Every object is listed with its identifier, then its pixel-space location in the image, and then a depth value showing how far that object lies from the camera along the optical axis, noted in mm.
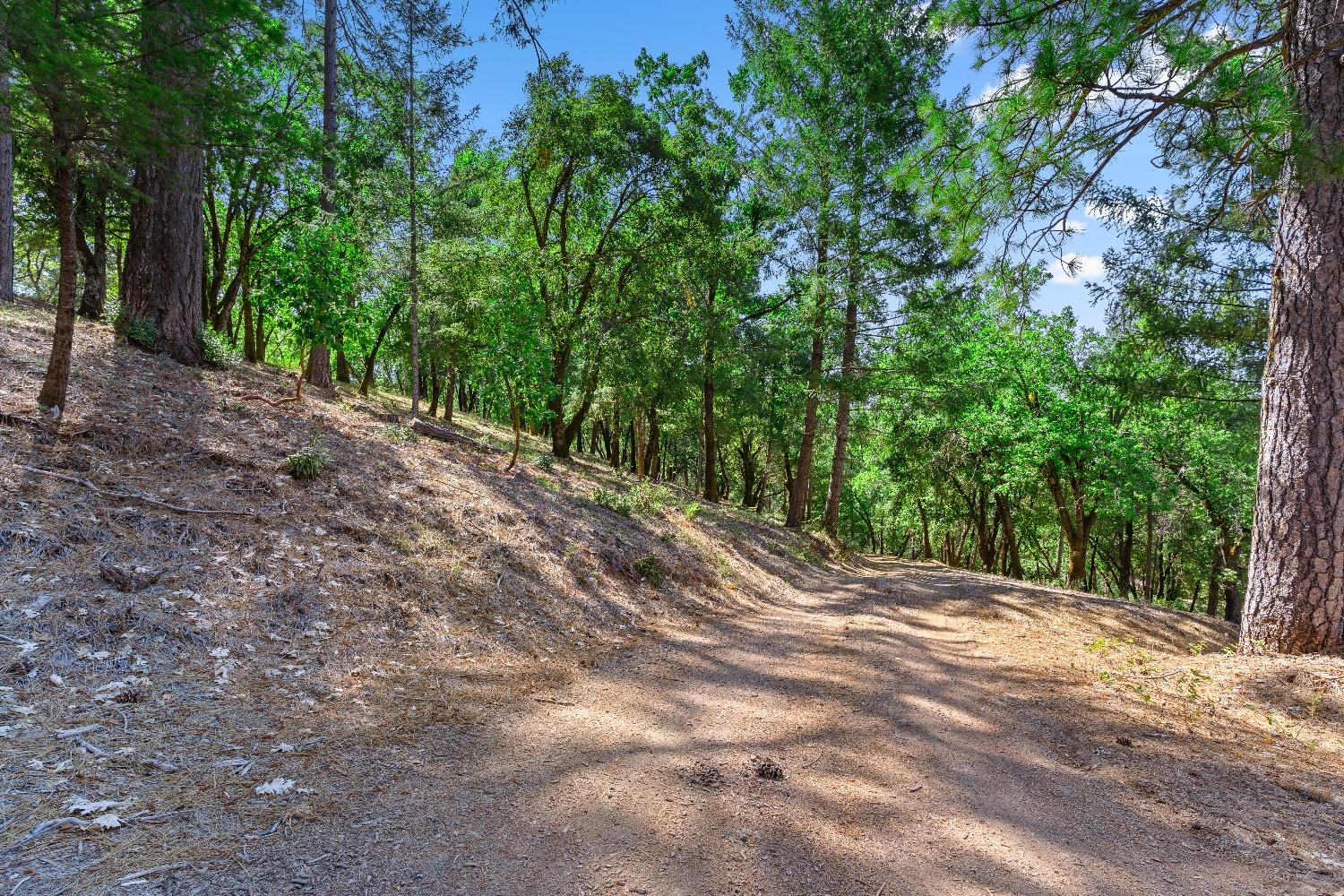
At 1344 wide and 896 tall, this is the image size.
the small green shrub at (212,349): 8297
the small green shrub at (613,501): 10172
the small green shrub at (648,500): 10984
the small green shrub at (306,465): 6031
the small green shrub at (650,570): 7797
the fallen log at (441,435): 10570
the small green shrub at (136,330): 7543
